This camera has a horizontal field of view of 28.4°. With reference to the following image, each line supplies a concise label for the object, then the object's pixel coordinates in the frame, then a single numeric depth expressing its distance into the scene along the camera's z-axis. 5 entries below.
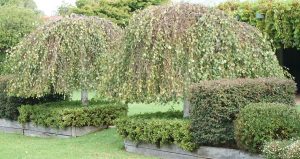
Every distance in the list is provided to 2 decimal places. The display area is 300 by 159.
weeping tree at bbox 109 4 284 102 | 10.59
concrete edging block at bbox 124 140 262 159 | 9.42
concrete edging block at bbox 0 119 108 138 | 14.10
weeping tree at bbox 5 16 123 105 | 14.06
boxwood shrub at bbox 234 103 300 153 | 8.58
